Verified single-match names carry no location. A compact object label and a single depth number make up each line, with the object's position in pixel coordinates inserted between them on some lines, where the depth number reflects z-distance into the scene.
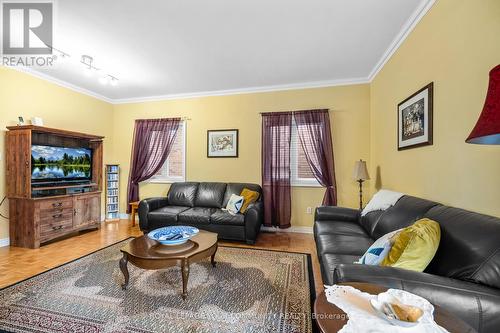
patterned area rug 1.70
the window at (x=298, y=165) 4.12
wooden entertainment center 3.24
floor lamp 3.52
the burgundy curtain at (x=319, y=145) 3.92
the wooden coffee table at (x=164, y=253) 1.98
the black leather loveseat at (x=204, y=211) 3.43
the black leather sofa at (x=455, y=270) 1.03
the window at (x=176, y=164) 4.73
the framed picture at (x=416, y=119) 2.15
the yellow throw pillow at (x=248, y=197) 3.67
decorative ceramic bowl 2.21
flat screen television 3.41
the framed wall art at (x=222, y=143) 4.45
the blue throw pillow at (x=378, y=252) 1.48
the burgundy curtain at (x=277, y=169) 4.08
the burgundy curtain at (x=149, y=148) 4.68
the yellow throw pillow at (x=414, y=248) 1.32
